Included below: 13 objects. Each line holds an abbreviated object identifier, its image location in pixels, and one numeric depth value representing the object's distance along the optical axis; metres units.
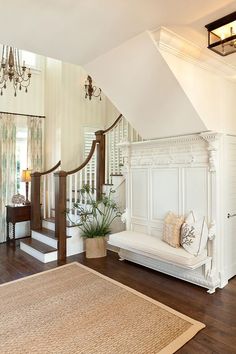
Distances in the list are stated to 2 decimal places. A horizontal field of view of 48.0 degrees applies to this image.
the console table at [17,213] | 5.42
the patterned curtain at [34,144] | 6.12
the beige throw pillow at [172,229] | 3.43
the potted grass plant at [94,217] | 4.54
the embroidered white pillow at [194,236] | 3.22
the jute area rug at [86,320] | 2.23
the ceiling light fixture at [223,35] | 2.12
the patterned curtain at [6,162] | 5.67
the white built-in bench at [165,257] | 3.15
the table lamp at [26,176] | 5.73
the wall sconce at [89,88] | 5.60
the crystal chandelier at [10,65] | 3.97
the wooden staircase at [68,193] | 4.52
